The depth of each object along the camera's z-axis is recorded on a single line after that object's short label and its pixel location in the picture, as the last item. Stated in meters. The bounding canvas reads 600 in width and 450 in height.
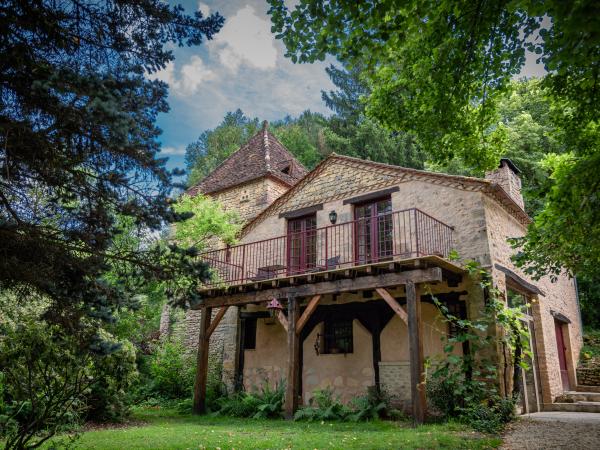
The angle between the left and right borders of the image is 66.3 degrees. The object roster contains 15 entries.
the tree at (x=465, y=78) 5.00
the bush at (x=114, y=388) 9.20
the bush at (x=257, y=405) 10.48
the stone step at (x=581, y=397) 11.30
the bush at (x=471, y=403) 7.42
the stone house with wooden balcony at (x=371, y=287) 9.62
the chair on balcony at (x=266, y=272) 12.11
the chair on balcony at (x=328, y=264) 11.55
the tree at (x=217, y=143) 31.37
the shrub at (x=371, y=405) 9.08
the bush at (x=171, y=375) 13.86
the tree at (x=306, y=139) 26.16
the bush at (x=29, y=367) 4.50
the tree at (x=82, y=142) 3.76
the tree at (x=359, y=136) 22.59
